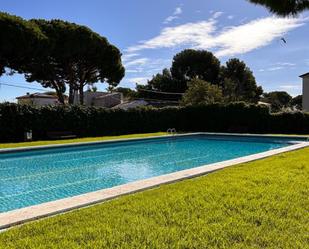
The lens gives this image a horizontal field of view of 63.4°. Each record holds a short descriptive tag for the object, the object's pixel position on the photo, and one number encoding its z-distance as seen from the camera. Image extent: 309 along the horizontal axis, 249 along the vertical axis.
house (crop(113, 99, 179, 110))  33.75
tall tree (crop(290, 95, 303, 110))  55.56
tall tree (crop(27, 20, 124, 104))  19.38
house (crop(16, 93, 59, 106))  40.07
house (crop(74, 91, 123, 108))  37.17
